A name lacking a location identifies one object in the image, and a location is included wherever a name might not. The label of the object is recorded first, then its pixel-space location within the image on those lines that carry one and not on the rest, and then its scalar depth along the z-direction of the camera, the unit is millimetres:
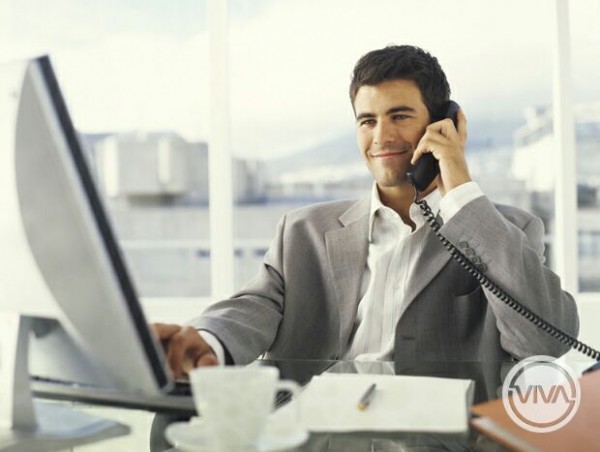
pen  1037
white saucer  833
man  1573
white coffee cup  798
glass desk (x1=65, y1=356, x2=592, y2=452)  965
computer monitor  828
